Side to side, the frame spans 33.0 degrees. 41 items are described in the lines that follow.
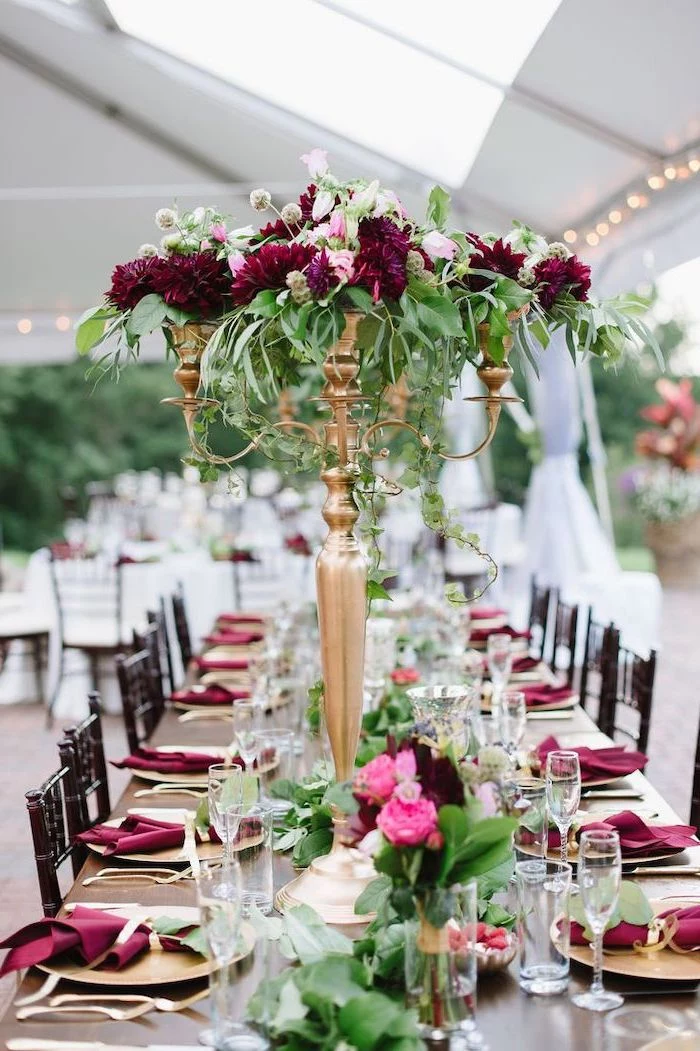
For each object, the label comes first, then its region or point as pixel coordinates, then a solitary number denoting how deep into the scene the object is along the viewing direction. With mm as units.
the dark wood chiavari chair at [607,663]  3459
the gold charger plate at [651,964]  1537
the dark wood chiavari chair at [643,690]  3094
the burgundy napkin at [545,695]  3182
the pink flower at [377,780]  1368
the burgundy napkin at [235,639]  4242
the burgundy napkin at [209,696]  3316
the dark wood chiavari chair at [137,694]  3100
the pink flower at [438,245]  1713
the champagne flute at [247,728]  2326
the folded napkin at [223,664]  3797
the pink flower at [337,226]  1667
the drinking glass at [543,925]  1471
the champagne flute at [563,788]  1856
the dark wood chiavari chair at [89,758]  2289
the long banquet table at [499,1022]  1370
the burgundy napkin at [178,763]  2570
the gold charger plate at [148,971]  1550
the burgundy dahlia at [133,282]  1864
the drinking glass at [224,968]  1322
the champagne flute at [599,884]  1461
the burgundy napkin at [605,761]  2441
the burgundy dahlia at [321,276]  1633
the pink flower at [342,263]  1630
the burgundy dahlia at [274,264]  1683
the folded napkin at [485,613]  4613
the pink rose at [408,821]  1315
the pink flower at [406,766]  1363
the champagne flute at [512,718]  2420
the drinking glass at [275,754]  2338
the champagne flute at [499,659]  3086
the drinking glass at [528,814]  1552
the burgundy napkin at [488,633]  4164
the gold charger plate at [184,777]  2488
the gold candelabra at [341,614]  1762
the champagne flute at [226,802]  1713
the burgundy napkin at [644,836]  1986
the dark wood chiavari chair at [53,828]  1929
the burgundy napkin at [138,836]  2061
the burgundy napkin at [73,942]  1600
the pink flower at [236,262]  1777
